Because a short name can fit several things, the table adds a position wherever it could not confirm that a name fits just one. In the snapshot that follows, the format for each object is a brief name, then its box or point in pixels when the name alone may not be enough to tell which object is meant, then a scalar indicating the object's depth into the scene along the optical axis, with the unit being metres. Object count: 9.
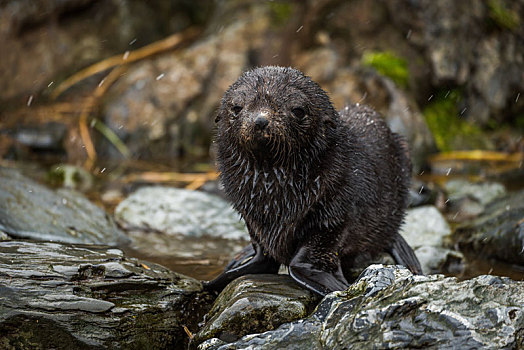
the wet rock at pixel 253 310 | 8.02
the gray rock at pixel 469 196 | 16.41
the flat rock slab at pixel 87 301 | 7.91
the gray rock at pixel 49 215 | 12.02
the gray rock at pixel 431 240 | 11.89
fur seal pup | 8.59
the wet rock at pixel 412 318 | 6.50
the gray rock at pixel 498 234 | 12.24
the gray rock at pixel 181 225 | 12.92
